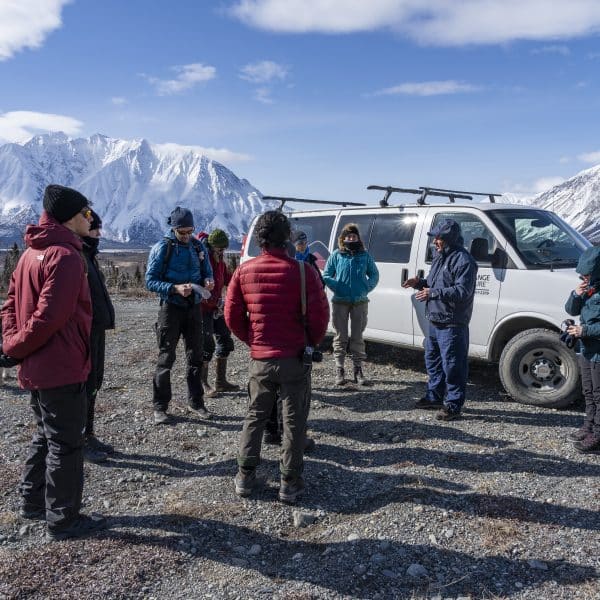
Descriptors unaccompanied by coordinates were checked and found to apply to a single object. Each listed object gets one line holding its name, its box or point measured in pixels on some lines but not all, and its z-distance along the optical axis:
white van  6.25
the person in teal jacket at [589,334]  4.89
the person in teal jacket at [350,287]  7.19
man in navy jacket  5.68
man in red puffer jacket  4.18
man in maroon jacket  3.53
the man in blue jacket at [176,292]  5.74
